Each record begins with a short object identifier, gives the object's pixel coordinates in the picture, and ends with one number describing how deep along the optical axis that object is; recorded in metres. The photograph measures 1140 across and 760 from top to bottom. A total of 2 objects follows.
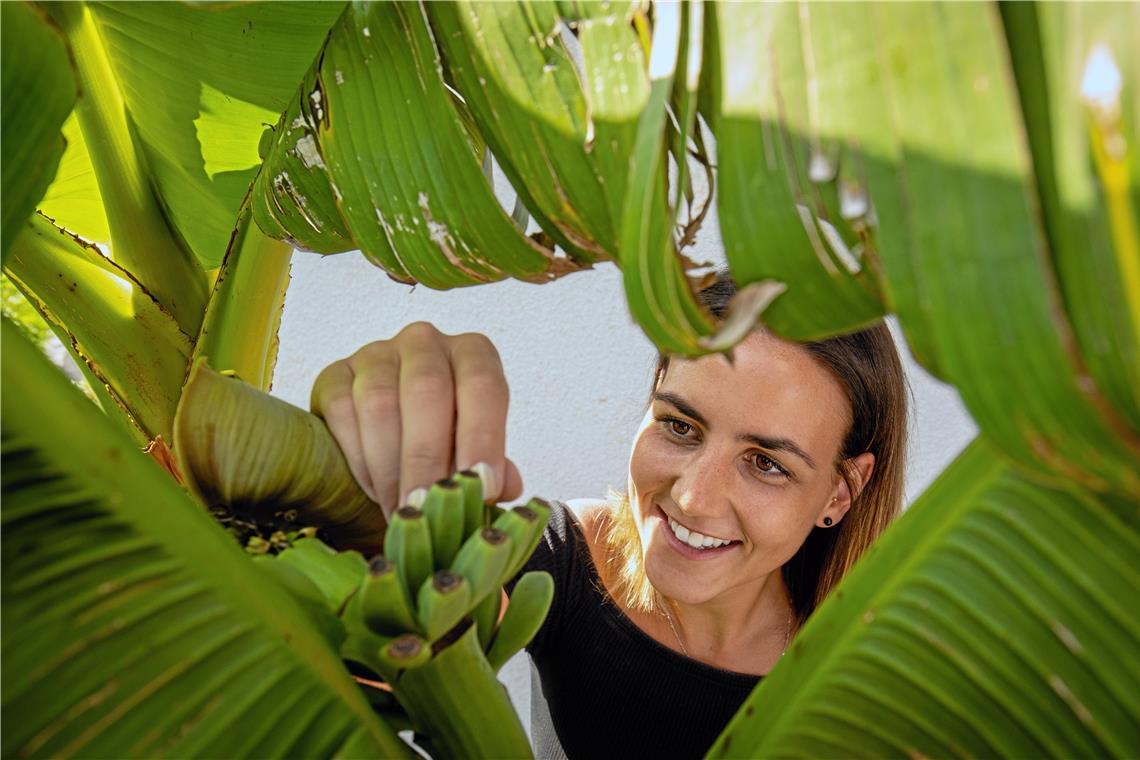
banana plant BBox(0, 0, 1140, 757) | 0.33
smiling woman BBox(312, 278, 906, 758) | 0.98
